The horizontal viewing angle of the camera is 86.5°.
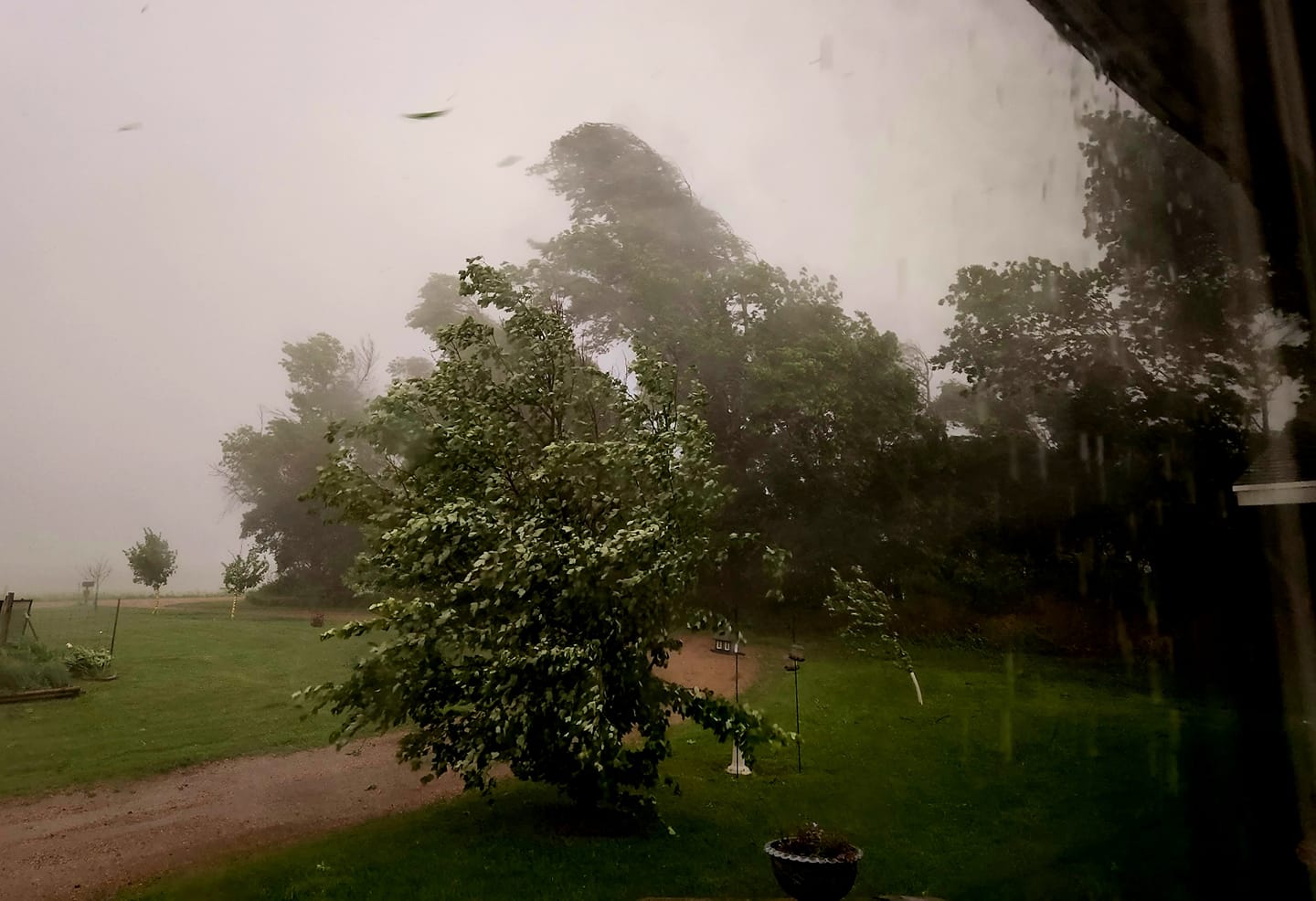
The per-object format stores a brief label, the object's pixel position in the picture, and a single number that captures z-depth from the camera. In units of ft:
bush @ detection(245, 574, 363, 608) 37.70
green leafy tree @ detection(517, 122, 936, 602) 49.14
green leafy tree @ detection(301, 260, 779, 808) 17.20
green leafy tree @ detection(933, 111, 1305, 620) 38.29
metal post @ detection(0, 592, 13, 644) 22.26
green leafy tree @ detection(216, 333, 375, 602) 38.68
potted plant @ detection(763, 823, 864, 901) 13.07
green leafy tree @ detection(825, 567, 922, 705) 40.40
